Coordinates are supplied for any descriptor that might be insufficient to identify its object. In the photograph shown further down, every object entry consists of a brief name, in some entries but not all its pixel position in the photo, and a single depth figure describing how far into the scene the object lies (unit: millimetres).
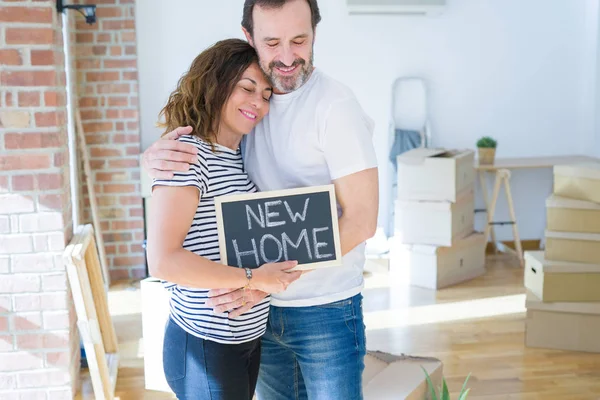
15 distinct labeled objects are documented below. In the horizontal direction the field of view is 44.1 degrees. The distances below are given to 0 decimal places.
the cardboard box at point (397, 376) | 2387
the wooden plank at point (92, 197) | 4996
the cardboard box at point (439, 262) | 4930
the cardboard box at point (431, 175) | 4871
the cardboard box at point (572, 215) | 3803
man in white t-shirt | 1633
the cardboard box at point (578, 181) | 3818
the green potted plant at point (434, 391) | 2467
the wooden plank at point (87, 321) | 2719
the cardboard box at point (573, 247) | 3799
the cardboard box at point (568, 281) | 3783
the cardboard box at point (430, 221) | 4906
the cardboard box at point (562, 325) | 3797
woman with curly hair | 1516
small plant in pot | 5469
